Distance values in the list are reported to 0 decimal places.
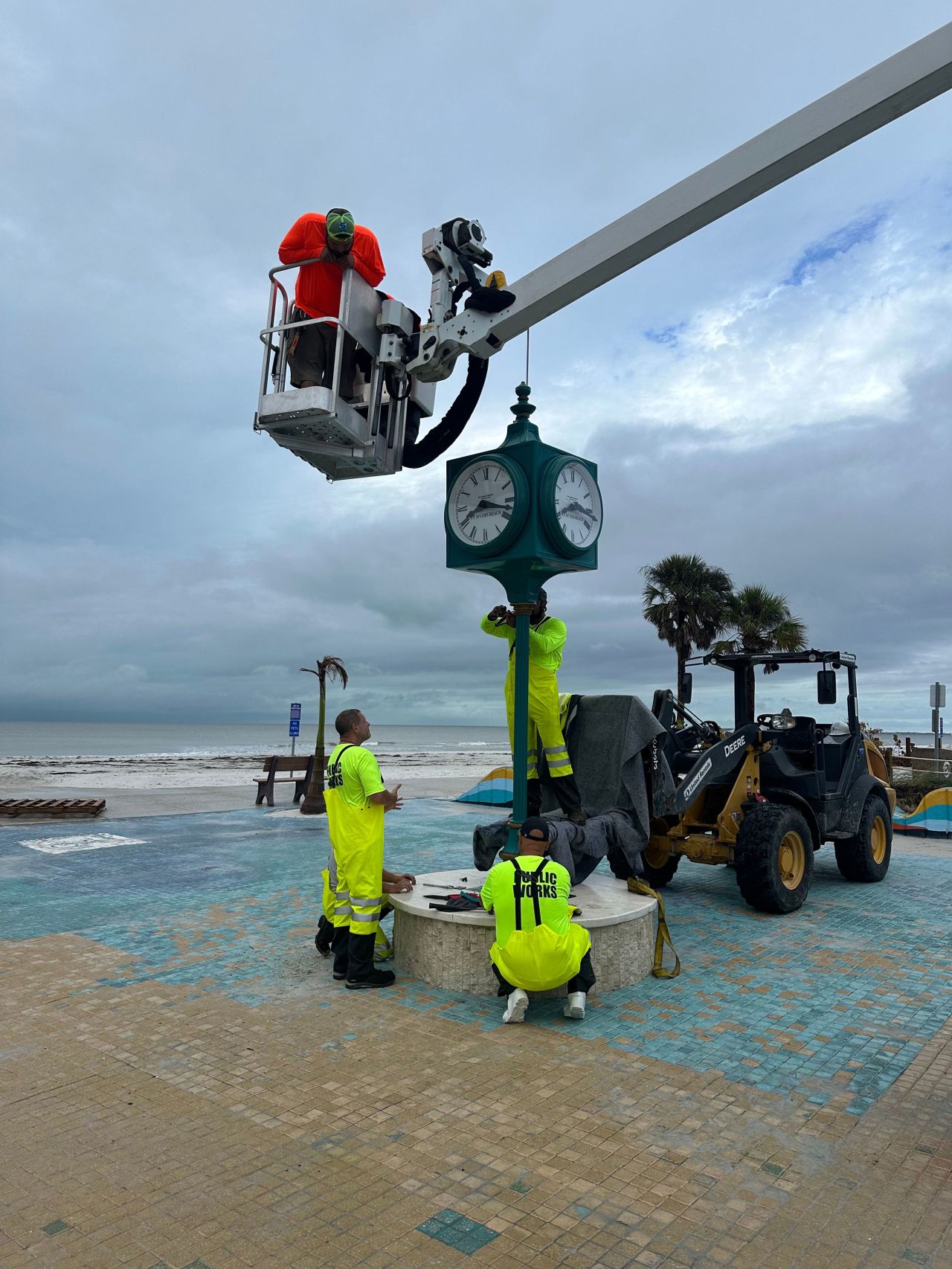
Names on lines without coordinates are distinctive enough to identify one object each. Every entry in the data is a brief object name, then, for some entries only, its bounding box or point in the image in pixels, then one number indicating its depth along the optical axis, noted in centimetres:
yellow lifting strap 536
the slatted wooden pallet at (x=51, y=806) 1362
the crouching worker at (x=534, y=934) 443
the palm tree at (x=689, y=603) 2345
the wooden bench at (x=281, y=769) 1520
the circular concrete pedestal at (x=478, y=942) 496
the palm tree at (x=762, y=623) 2156
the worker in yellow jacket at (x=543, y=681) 592
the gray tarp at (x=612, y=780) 615
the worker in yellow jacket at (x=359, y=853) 508
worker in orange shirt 562
